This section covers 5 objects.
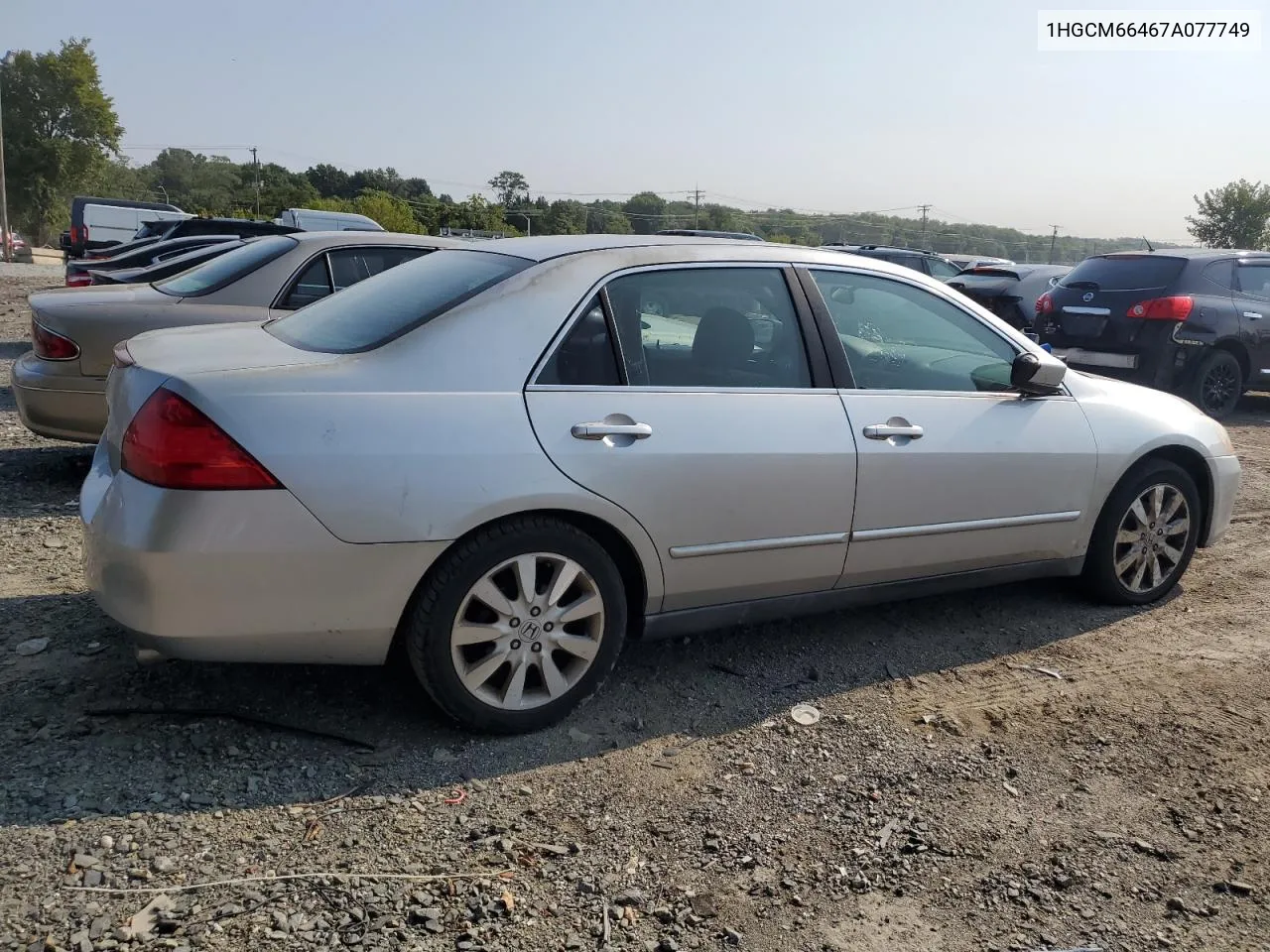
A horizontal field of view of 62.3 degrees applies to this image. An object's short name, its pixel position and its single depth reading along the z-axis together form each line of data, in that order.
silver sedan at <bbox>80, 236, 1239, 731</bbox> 2.95
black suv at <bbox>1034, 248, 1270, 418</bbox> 9.86
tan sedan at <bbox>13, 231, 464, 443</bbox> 5.78
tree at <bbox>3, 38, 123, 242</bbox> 45.66
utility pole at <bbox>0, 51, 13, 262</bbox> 33.88
